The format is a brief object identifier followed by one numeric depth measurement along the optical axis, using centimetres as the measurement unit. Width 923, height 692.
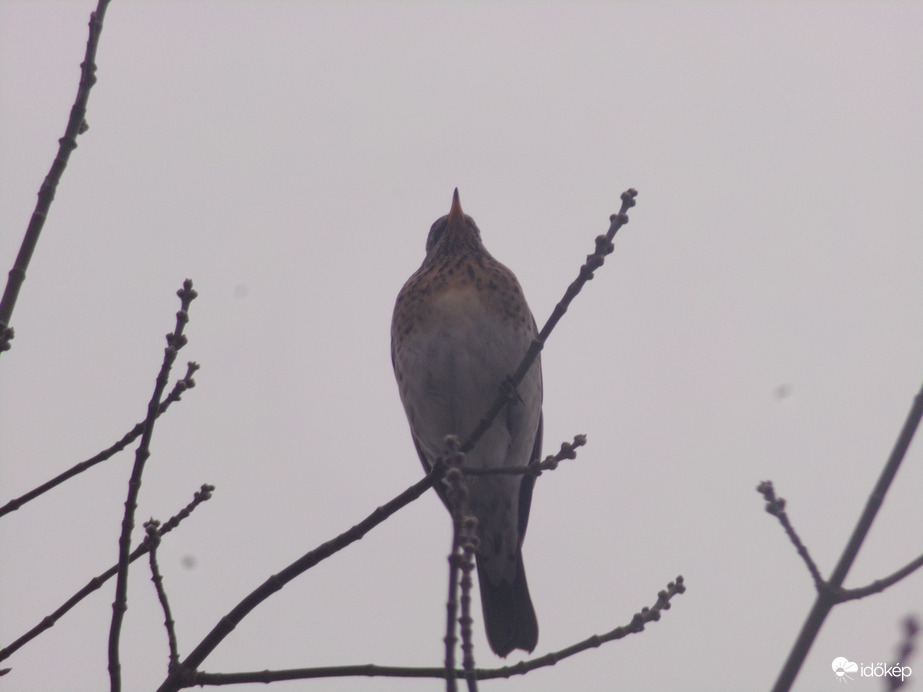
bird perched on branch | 1208
